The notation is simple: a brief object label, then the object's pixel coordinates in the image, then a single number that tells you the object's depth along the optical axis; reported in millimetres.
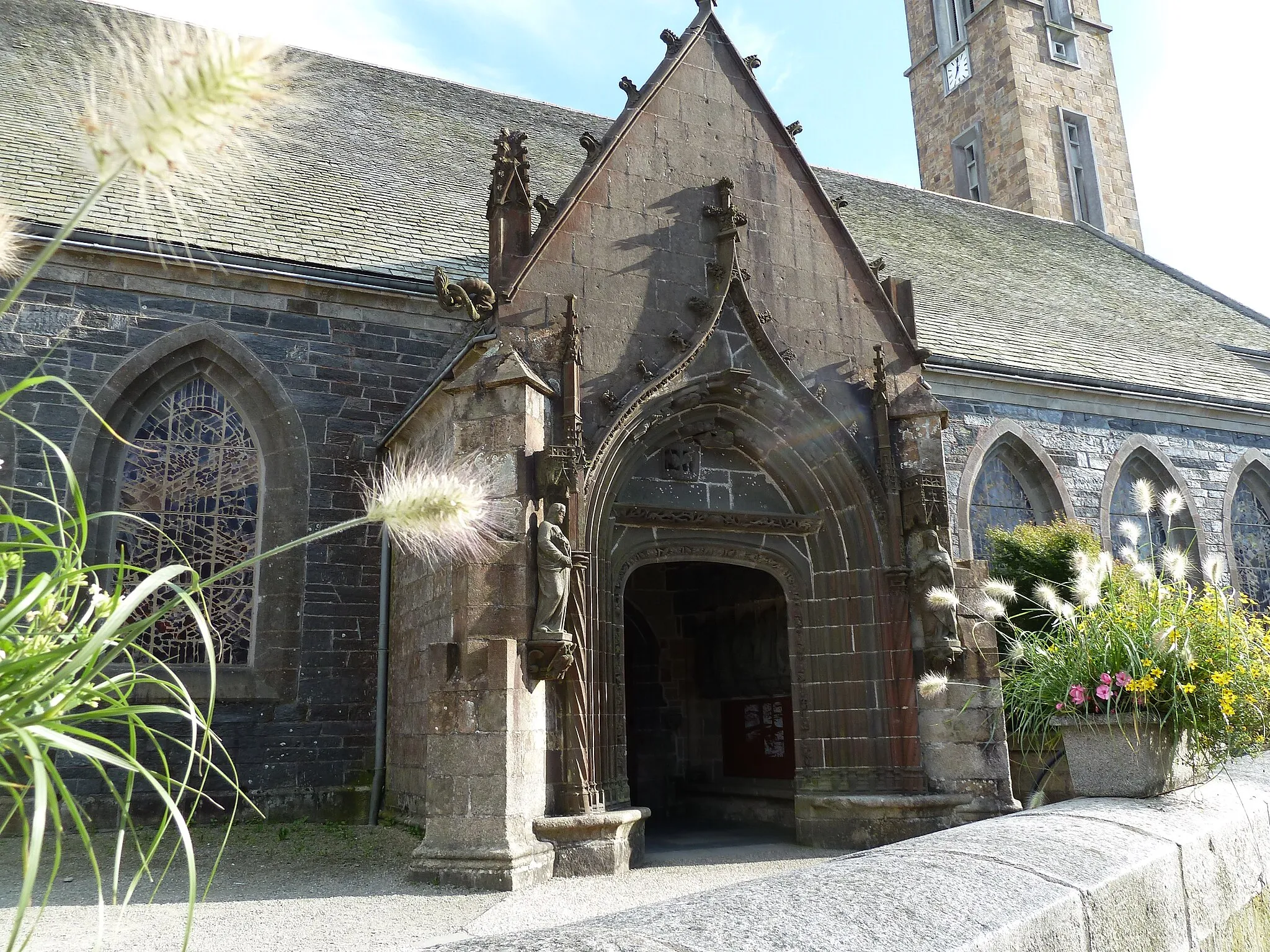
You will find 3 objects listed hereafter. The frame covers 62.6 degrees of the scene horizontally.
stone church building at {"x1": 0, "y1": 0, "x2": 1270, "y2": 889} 8562
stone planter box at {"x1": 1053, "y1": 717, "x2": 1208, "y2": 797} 5055
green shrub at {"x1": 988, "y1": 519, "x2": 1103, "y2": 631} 13742
